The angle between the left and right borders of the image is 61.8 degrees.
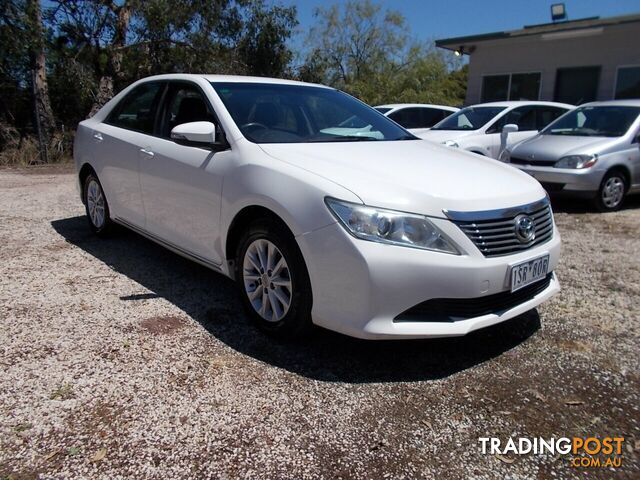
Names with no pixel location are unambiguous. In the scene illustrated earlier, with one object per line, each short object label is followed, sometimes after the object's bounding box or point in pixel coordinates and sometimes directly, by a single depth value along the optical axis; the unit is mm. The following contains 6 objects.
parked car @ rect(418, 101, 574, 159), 8859
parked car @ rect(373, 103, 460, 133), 11195
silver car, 7078
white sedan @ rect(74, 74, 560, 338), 2646
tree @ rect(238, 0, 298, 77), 14781
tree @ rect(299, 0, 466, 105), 32250
